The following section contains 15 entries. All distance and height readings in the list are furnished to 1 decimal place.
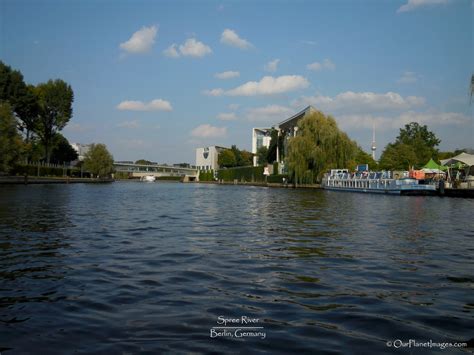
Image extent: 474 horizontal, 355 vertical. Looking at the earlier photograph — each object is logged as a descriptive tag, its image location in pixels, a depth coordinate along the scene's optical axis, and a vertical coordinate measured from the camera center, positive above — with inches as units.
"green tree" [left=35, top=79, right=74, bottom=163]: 3255.4 +521.7
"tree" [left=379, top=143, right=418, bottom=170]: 3623.5 +198.7
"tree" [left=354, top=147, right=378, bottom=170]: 4099.9 +205.5
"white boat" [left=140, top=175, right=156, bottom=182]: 7354.3 -18.8
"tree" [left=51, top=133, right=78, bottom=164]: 4898.6 +267.3
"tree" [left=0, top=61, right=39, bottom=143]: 2883.9 +549.5
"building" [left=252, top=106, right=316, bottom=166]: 4109.5 +597.9
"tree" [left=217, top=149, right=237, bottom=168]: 6943.9 +313.1
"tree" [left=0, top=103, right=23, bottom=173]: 2278.5 +188.0
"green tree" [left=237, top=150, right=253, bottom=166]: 7106.3 +338.2
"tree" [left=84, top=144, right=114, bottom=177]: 4564.5 +186.6
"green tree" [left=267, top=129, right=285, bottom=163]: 4724.9 +390.5
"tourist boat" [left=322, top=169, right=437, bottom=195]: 2009.1 -10.3
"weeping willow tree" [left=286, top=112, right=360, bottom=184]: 2605.8 +187.8
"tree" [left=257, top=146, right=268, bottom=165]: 5770.2 +341.7
